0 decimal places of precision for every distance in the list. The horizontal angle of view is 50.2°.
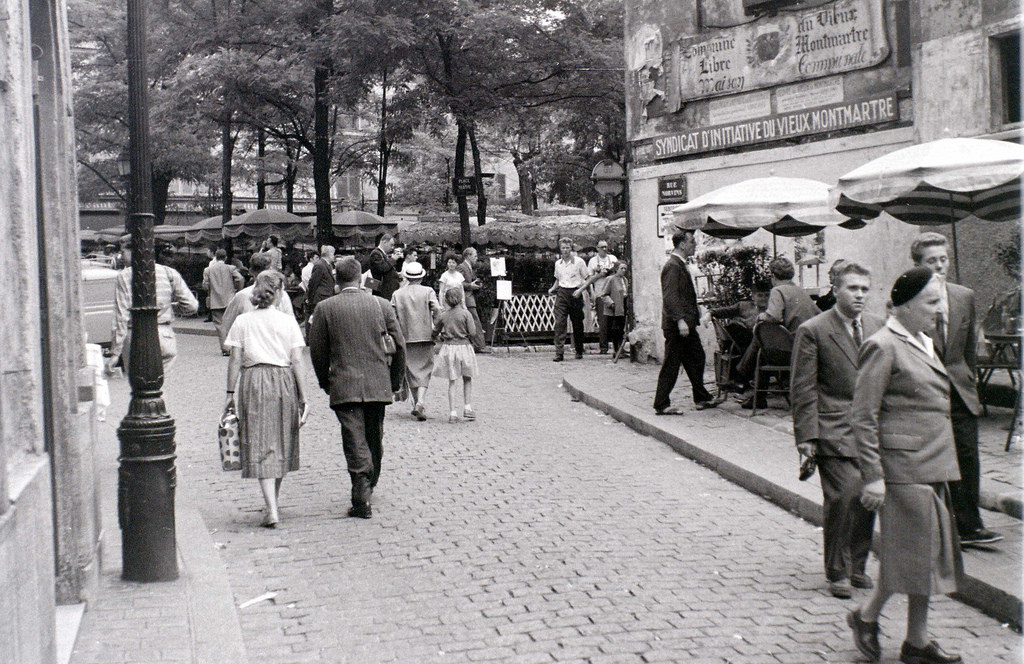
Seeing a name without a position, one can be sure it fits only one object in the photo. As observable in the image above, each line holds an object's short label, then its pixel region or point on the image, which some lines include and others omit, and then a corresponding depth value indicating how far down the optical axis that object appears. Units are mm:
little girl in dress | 11953
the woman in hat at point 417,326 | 11977
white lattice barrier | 21016
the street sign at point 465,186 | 22625
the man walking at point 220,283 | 20484
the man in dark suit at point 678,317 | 11281
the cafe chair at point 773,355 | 10789
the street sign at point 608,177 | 18578
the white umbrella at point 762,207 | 11180
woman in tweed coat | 4629
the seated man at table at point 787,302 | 10234
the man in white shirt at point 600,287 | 18734
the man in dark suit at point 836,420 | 5812
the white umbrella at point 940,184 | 7930
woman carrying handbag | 7402
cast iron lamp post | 5992
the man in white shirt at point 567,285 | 18156
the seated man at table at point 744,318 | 11953
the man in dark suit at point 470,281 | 18438
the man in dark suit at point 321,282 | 17984
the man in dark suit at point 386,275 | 14681
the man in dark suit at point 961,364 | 5949
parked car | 17062
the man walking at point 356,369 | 7719
